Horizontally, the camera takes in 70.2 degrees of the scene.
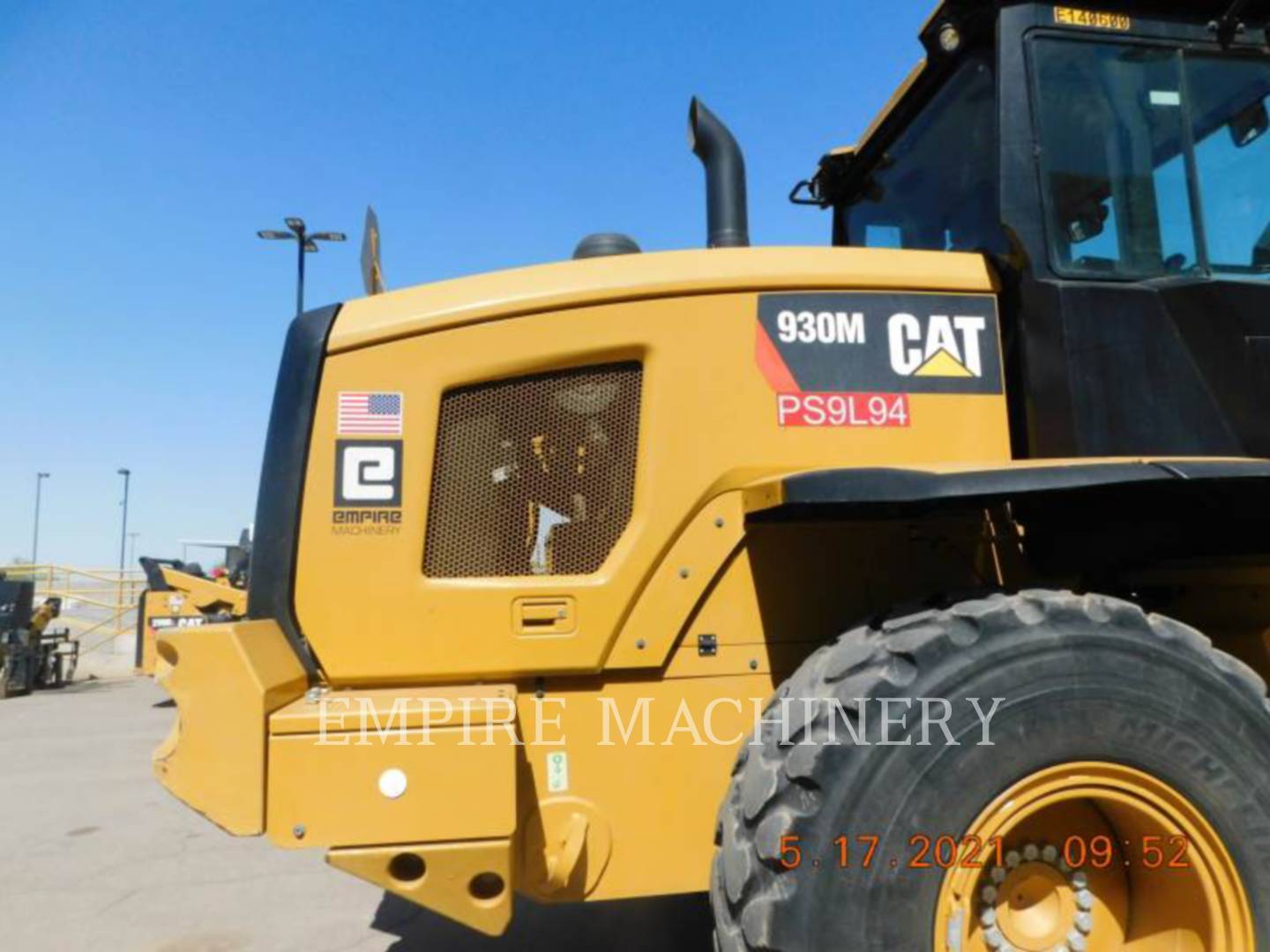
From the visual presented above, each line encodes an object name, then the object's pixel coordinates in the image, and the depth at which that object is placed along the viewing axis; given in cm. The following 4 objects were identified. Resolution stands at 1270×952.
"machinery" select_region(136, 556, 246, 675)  1204
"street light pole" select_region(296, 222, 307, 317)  1164
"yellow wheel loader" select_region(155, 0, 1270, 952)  215
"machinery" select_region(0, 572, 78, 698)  1316
